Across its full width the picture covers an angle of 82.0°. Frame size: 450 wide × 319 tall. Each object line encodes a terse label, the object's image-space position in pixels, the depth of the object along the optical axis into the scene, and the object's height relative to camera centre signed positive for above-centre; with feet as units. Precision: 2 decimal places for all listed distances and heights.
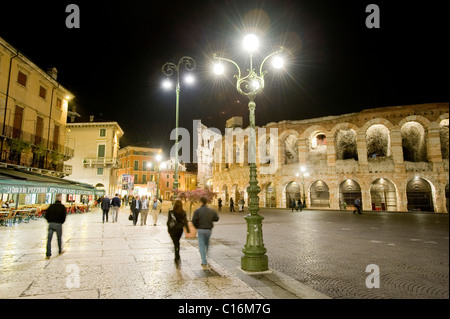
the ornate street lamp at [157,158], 74.08 +10.22
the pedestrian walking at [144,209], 47.70 -2.87
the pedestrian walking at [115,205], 52.49 -2.27
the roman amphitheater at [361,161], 85.46 +12.50
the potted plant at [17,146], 57.67 +10.60
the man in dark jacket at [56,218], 22.82 -2.14
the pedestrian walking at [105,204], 49.24 -1.95
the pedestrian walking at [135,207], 46.60 -2.39
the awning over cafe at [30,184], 32.91 +1.39
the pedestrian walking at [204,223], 19.77 -2.20
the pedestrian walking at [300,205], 87.43 -3.63
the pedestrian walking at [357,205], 74.38 -3.05
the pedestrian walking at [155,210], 48.02 -3.10
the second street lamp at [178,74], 44.58 +21.28
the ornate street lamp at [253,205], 17.89 -0.81
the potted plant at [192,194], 45.85 -0.02
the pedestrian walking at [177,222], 20.88 -2.36
